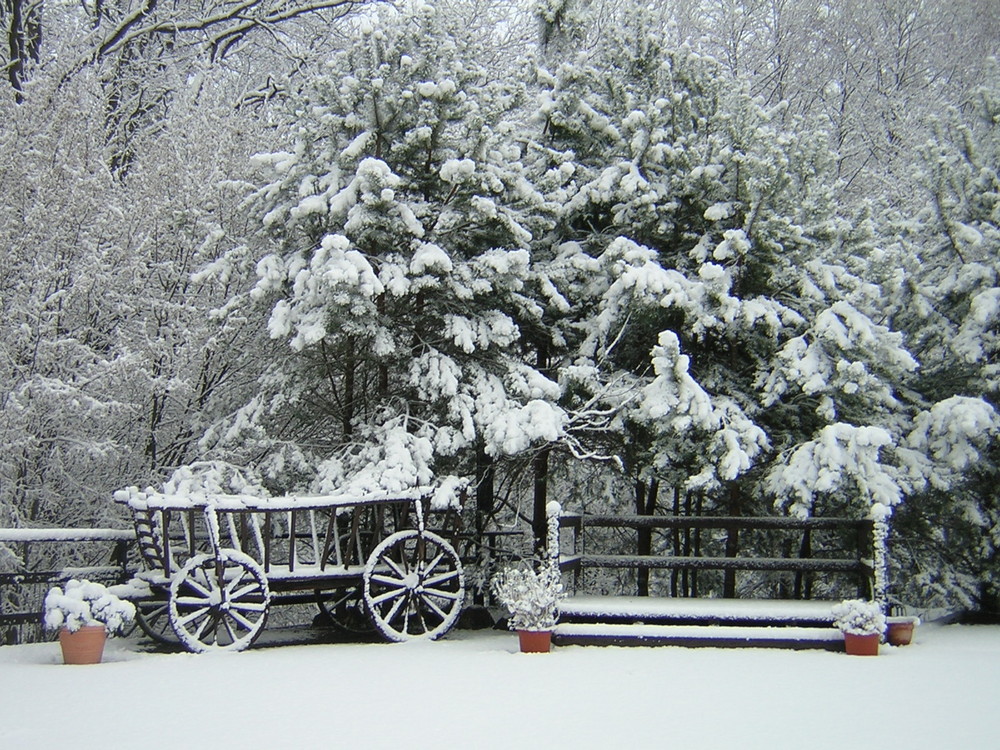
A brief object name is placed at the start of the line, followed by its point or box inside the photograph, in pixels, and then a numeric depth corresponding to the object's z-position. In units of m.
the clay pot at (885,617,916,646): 9.46
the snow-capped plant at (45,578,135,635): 8.11
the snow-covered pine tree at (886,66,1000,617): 10.74
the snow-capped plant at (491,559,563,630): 8.90
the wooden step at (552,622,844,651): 9.19
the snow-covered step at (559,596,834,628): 9.45
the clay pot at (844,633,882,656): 8.82
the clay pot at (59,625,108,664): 8.26
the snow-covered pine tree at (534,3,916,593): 10.26
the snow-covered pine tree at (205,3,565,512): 10.23
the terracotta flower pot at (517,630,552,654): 9.03
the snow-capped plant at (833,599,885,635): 8.81
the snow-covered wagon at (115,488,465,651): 8.88
